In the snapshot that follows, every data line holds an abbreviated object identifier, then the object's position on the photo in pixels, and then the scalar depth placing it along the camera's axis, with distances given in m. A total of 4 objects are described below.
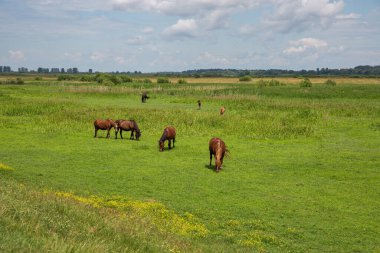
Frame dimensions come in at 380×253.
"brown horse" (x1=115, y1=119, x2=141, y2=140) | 25.98
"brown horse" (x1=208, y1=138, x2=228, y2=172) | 18.04
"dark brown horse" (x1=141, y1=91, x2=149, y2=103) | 51.32
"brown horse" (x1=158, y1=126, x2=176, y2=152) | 22.59
